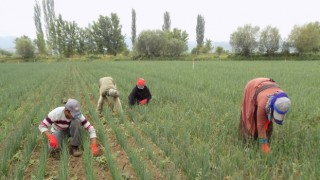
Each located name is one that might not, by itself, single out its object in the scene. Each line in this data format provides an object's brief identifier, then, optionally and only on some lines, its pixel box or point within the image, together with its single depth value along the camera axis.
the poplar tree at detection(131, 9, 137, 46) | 54.66
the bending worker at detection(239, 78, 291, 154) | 2.55
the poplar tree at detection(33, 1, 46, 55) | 46.08
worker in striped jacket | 3.37
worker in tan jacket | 5.29
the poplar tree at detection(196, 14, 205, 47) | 58.11
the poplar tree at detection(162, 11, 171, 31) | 59.28
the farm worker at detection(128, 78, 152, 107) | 5.69
